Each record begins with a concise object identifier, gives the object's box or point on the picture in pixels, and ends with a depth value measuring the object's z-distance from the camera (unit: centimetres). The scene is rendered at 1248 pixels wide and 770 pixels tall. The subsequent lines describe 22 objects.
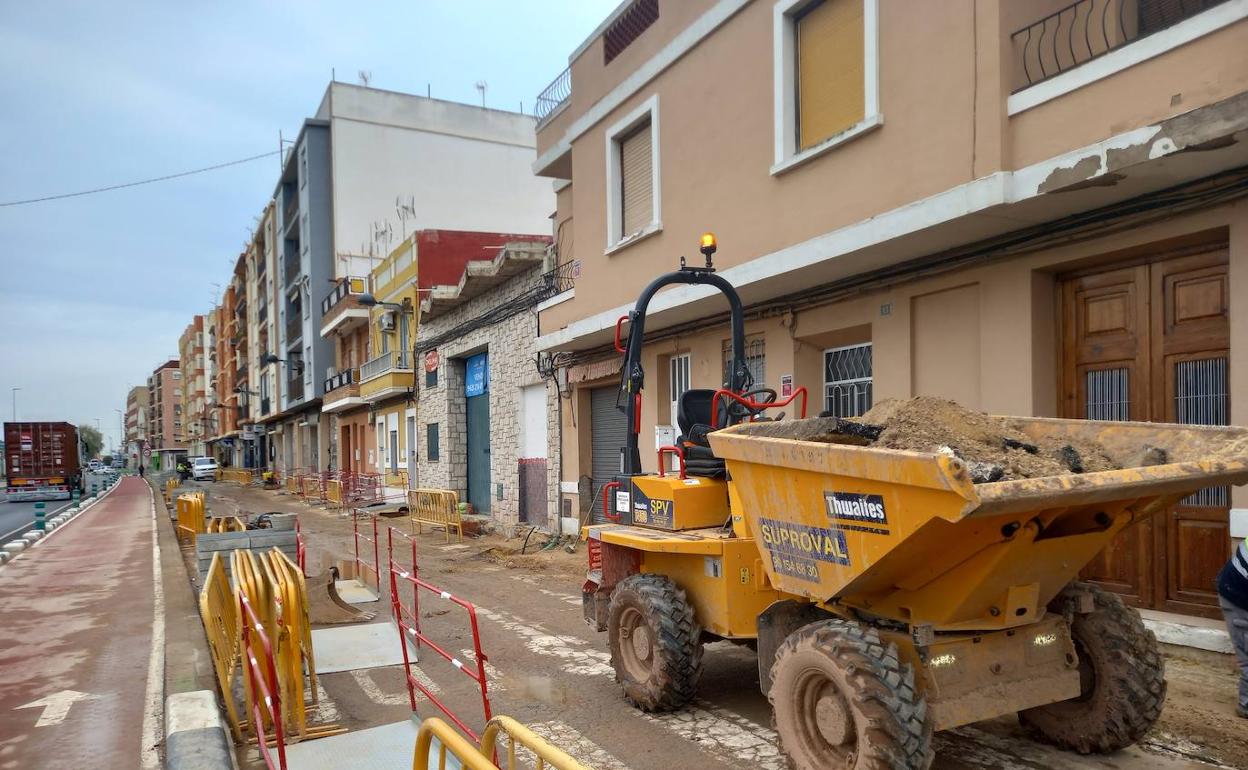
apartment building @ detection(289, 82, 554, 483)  3753
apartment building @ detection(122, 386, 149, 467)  14555
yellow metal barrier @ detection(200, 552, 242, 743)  593
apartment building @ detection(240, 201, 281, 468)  5262
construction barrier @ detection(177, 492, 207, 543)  1627
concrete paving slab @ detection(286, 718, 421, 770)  493
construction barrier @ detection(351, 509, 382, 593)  1074
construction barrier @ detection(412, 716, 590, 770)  251
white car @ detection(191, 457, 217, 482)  6067
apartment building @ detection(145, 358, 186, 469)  12420
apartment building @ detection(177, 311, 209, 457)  9069
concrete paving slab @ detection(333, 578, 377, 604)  1036
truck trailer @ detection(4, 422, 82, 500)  3919
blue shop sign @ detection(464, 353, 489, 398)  2192
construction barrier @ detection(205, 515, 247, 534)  1052
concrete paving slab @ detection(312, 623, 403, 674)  740
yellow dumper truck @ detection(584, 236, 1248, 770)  368
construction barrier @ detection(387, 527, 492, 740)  505
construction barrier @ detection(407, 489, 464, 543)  1822
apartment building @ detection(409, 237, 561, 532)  1808
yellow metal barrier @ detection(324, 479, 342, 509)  2787
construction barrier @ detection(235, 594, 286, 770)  422
